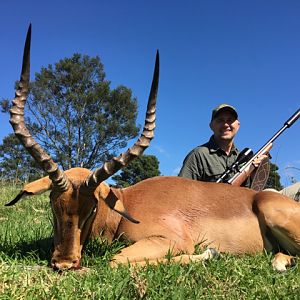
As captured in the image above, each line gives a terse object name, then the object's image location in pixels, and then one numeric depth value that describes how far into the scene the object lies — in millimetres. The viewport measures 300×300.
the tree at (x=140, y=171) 26115
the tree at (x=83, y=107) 23673
